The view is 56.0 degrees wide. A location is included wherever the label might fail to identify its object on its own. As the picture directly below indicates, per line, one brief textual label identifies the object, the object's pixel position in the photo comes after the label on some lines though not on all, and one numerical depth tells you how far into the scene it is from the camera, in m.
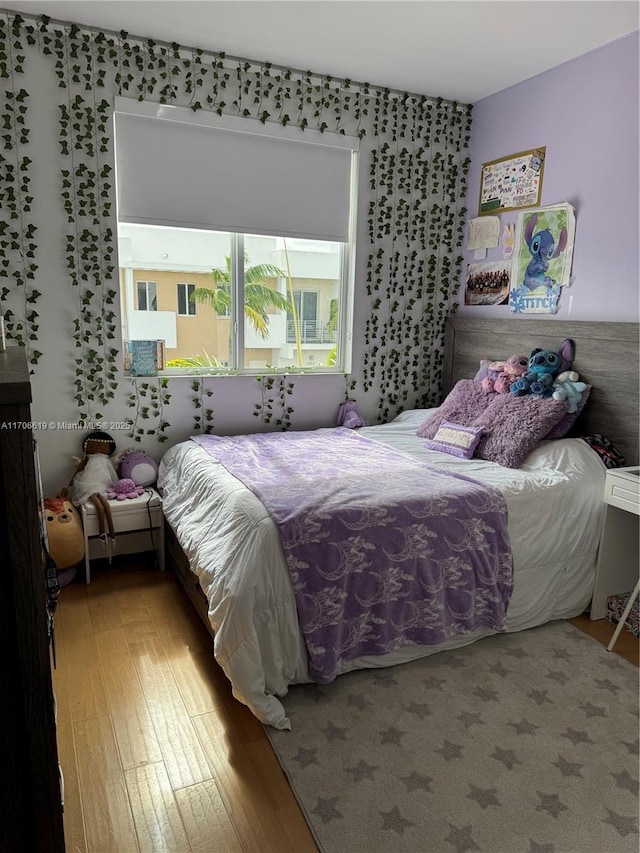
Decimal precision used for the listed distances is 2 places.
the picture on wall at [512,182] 3.47
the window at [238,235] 3.33
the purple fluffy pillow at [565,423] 3.09
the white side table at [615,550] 2.67
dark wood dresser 0.88
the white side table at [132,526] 3.09
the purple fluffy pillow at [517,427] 2.99
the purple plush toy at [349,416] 3.95
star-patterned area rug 1.68
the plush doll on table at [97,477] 3.10
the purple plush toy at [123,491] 3.20
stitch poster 3.29
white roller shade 3.27
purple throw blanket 2.20
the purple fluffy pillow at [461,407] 3.45
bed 2.10
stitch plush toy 3.21
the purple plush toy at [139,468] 3.36
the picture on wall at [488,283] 3.78
